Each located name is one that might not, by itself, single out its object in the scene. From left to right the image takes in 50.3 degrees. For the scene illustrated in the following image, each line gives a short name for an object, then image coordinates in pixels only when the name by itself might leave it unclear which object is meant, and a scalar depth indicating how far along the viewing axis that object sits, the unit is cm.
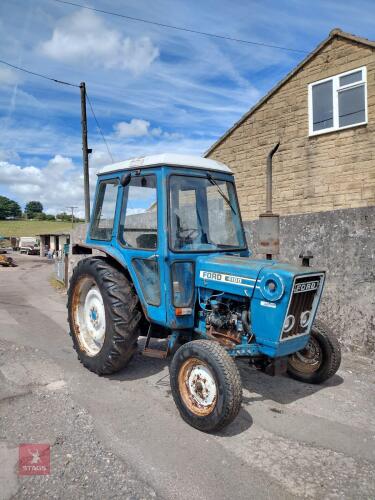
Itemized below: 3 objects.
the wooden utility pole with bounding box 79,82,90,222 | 1415
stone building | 545
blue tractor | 327
